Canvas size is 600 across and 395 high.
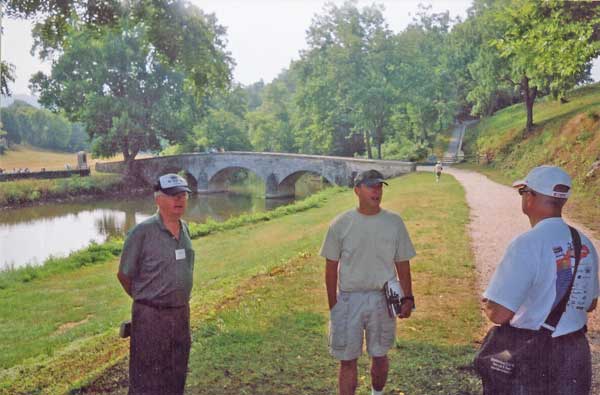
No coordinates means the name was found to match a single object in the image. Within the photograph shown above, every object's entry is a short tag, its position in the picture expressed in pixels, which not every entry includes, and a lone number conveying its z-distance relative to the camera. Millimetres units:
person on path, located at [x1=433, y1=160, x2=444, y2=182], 24392
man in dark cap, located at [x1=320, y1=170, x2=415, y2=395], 3791
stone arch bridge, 33812
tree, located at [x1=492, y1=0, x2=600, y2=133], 9062
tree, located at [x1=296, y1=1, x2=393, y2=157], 35156
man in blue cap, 3666
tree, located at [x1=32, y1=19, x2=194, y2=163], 38344
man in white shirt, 2551
